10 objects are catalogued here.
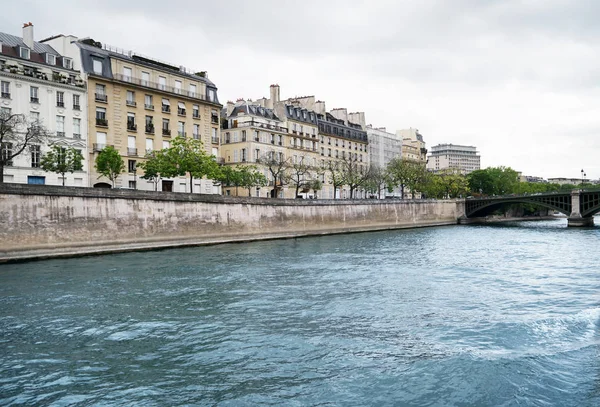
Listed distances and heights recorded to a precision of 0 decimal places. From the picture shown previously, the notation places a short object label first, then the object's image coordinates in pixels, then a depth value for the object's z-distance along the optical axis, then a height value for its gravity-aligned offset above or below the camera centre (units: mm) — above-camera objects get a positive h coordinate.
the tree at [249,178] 52719 +2001
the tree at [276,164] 58559 +3795
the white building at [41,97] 37219 +8076
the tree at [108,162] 38250 +2978
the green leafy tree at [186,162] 40438 +2956
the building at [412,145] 106125 +10189
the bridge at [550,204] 61188 -1987
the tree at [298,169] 60028 +3272
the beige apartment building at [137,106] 42562 +8554
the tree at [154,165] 40312 +2776
